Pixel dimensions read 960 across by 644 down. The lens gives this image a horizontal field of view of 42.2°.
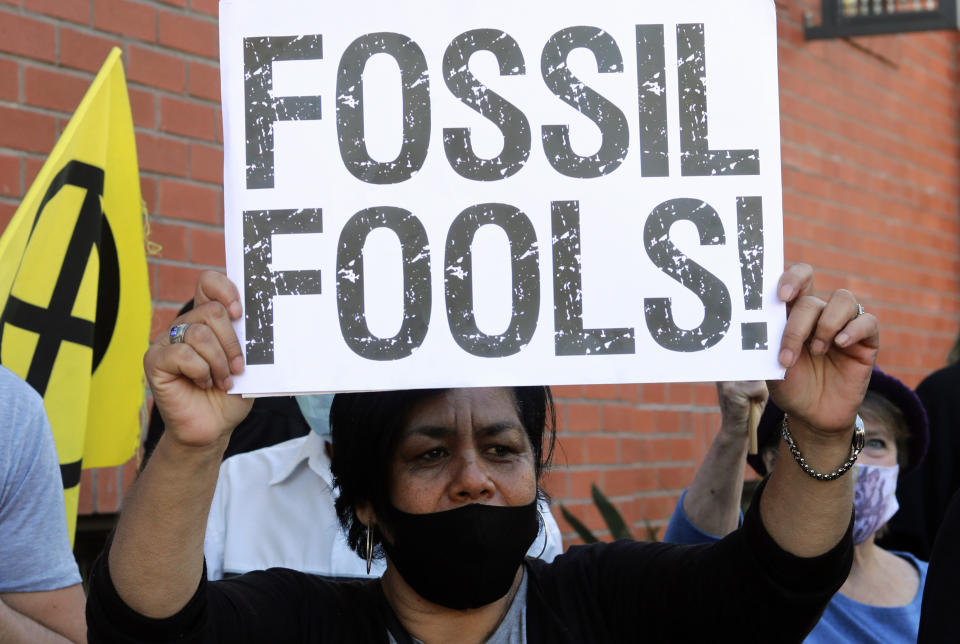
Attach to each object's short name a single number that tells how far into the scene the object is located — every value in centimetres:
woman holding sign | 171
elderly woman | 275
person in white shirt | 269
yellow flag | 257
